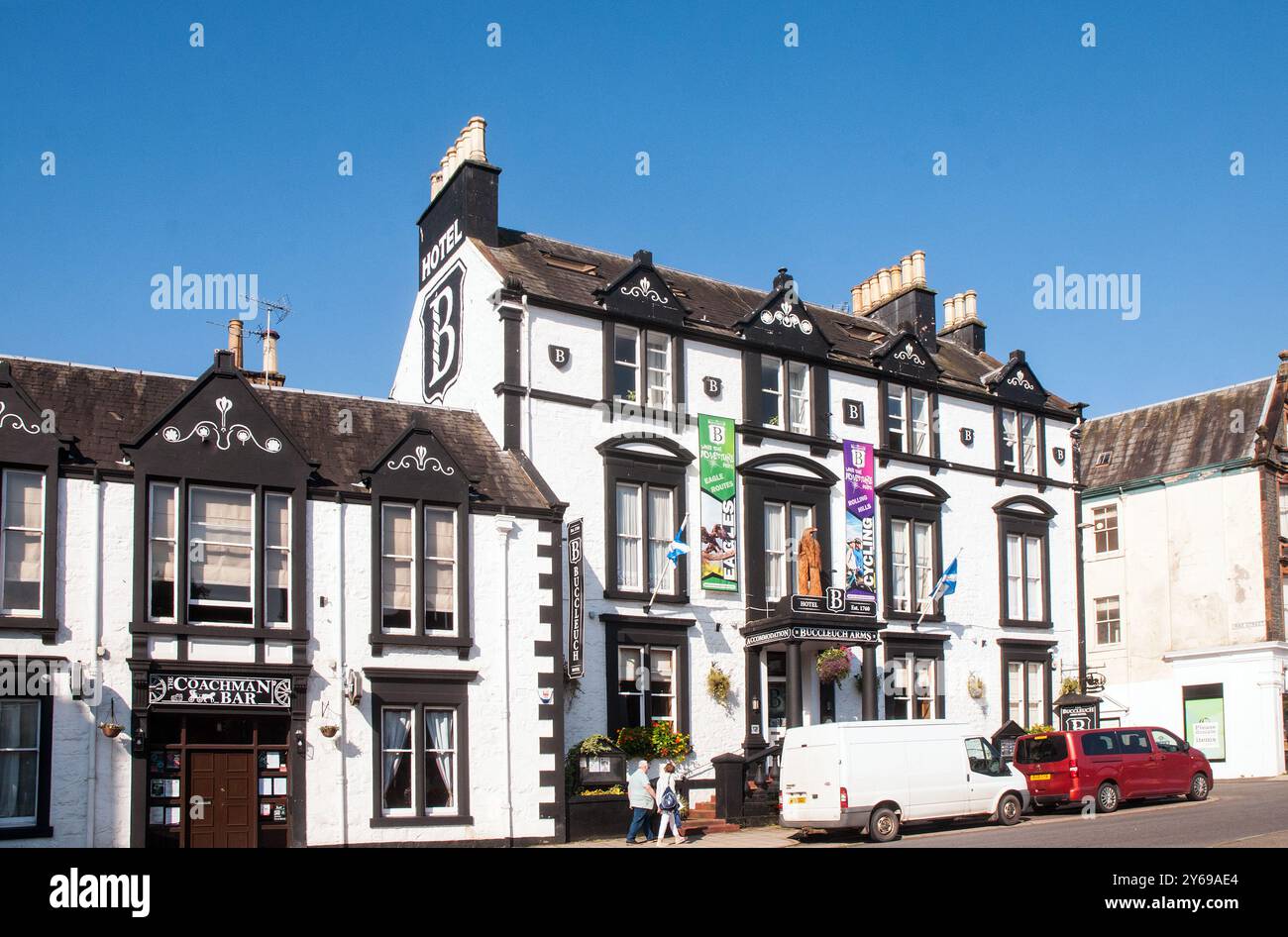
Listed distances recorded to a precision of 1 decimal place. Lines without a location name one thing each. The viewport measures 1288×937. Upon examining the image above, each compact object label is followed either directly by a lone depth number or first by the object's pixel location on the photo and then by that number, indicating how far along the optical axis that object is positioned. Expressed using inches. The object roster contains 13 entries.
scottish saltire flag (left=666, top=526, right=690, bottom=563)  1120.2
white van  941.8
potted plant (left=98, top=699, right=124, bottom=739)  840.9
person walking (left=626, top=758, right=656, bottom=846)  963.3
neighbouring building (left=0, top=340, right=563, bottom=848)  851.4
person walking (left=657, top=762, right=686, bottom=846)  964.0
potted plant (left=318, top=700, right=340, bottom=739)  914.1
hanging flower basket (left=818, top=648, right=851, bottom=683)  1199.6
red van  1116.5
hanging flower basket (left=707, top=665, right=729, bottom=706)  1165.1
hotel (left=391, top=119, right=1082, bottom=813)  1138.0
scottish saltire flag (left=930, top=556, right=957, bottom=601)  1320.1
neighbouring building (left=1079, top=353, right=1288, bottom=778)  1641.2
